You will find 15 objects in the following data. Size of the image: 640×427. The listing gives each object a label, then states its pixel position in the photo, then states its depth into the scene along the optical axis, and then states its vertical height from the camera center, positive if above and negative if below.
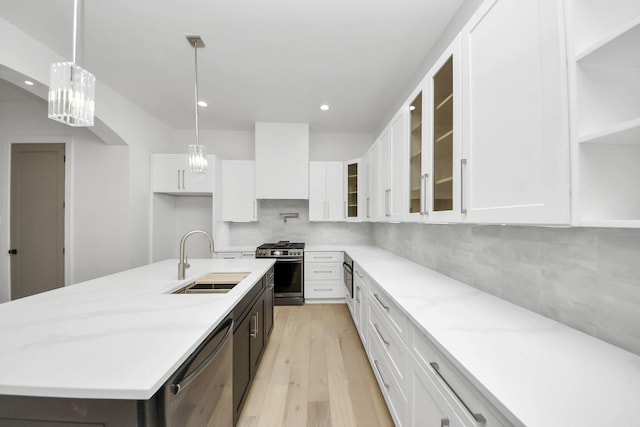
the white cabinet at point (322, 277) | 3.81 -0.92
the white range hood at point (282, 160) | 3.91 +0.93
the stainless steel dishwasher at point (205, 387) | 0.80 -0.65
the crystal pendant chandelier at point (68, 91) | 1.21 +0.64
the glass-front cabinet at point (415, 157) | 1.74 +0.45
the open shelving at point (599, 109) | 0.68 +0.30
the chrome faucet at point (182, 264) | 1.79 -0.34
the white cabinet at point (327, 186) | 4.07 +0.53
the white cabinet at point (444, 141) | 1.24 +0.44
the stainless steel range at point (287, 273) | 3.71 -0.83
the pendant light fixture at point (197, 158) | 2.37 +0.59
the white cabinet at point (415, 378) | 0.76 -0.68
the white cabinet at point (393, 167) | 2.03 +0.47
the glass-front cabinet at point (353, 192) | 3.76 +0.42
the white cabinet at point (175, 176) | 3.68 +0.64
